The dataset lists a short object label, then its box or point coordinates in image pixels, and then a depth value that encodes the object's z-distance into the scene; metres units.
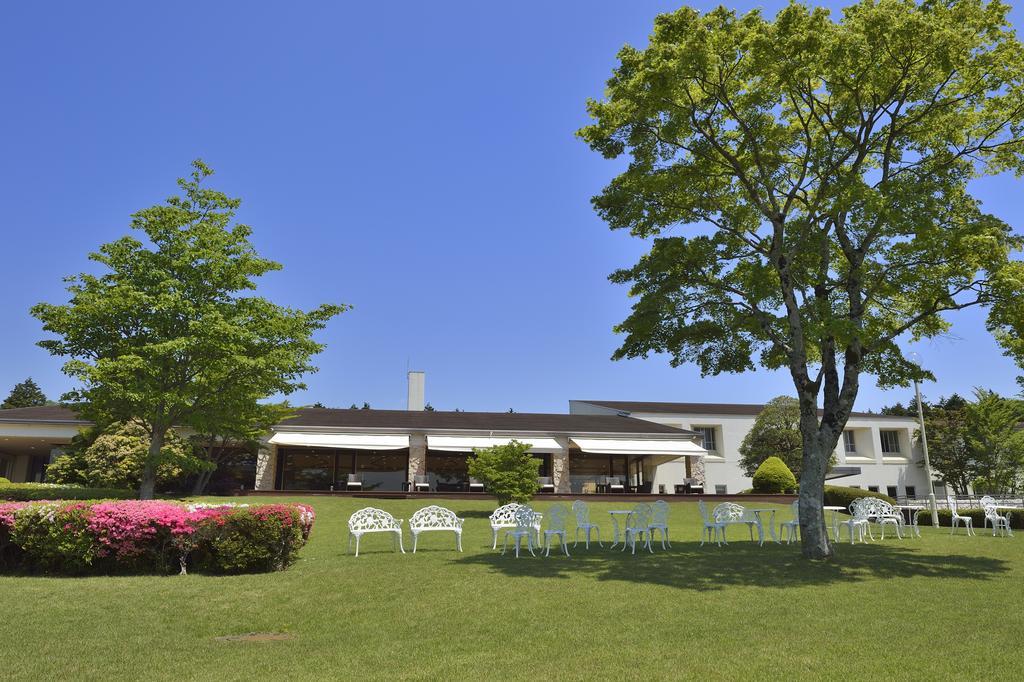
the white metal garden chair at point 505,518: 13.36
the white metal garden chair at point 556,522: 12.55
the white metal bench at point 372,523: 12.63
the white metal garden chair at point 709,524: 14.10
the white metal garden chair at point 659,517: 13.22
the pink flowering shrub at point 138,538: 10.20
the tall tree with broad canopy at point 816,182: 12.28
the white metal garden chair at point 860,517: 15.19
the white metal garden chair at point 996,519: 17.31
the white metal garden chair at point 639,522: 13.12
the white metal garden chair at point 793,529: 14.77
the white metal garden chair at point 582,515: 13.63
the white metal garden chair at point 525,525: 12.30
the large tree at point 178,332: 18.00
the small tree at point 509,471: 21.19
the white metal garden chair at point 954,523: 17.72
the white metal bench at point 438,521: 12.97
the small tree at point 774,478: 29.61
